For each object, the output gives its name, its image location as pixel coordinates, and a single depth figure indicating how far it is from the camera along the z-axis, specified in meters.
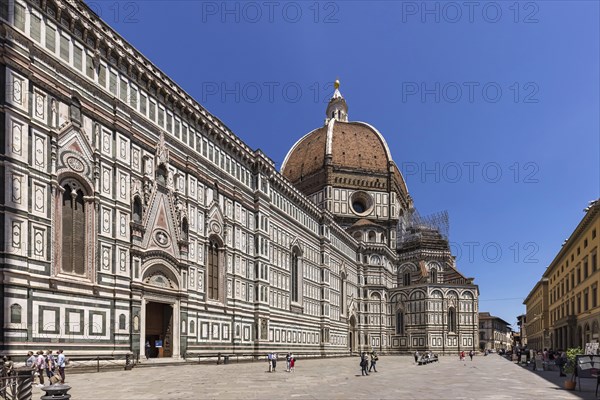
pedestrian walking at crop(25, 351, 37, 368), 24.88
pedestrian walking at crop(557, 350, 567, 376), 39.03
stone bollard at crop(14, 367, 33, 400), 16.97
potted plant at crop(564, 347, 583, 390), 27.44
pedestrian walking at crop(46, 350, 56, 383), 24.52
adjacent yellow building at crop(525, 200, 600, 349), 49.75
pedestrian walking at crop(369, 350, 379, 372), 41.24
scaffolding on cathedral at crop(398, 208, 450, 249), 117.19
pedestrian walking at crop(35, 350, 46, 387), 24.55
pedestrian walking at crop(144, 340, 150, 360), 37.94
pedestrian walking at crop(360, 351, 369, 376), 37.72
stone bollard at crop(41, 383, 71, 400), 11.07
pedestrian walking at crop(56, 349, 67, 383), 25.00
